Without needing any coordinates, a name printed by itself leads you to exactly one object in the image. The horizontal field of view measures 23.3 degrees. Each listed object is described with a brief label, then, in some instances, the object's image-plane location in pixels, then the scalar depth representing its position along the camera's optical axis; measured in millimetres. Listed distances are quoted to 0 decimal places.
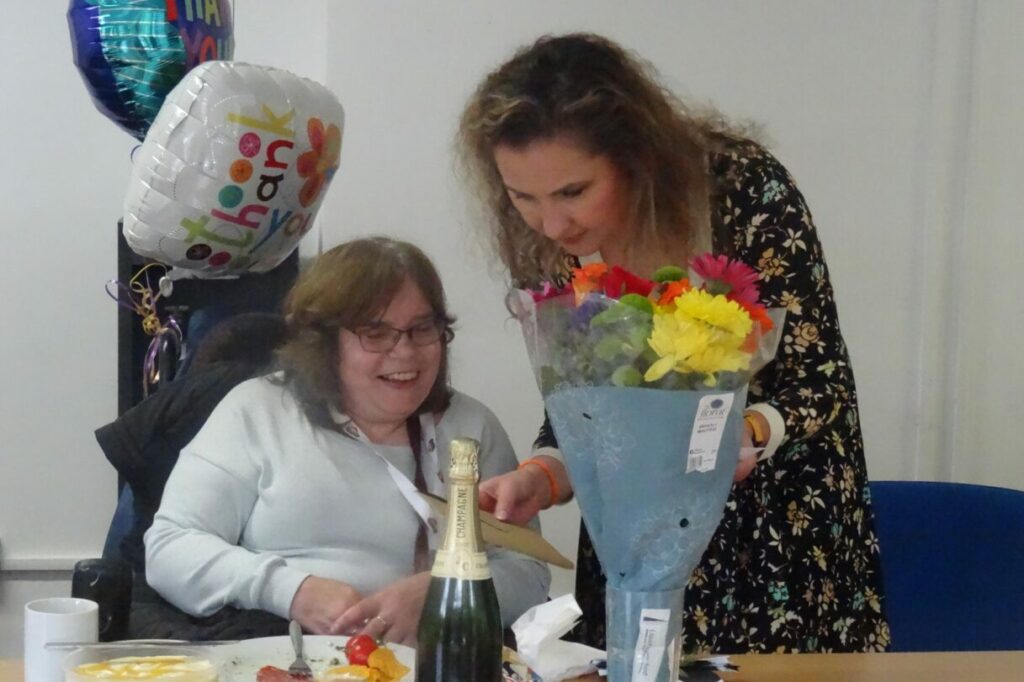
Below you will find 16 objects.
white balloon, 3149
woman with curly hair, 3136
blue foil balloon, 3234
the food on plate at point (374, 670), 2735
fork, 2744
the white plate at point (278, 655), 2758
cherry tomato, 2812
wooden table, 2852
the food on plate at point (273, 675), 2715
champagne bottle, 2545
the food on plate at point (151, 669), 2533
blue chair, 3523
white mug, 2676
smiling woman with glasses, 3114
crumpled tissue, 2751
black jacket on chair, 3207
